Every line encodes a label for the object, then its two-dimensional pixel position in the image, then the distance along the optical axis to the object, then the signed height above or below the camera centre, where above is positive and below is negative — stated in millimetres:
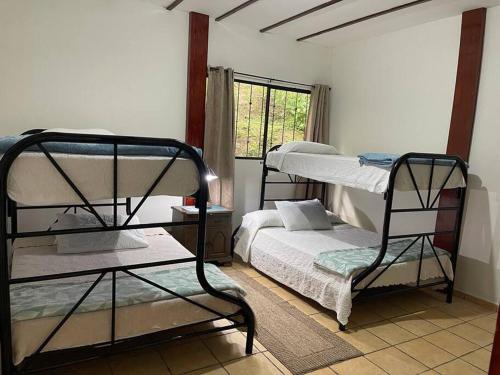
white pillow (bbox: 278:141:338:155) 3936 -50
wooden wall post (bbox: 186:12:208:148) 3811 +627
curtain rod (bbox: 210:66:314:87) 4161 +742
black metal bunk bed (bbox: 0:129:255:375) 1553 -693
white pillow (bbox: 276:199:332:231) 3840 -777
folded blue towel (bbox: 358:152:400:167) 2699 -92
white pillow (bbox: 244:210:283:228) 3879 -834
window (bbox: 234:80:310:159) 4371 +310
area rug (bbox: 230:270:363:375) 2281 -1347
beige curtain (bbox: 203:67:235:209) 3973 +45
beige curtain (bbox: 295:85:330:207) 4645 +285
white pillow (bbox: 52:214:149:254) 2672 -821
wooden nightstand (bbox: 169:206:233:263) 3719 -996
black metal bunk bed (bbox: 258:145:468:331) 2691 -625
